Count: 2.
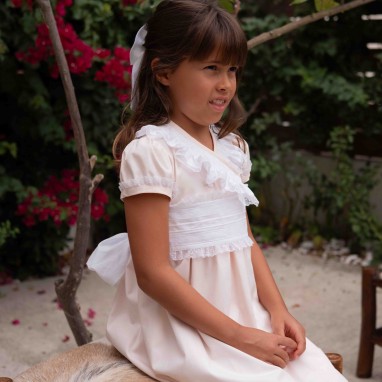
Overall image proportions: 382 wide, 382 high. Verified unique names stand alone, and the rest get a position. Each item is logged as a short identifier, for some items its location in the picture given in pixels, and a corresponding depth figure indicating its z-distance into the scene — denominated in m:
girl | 1.59
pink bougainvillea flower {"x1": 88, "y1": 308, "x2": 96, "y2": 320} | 3.97
